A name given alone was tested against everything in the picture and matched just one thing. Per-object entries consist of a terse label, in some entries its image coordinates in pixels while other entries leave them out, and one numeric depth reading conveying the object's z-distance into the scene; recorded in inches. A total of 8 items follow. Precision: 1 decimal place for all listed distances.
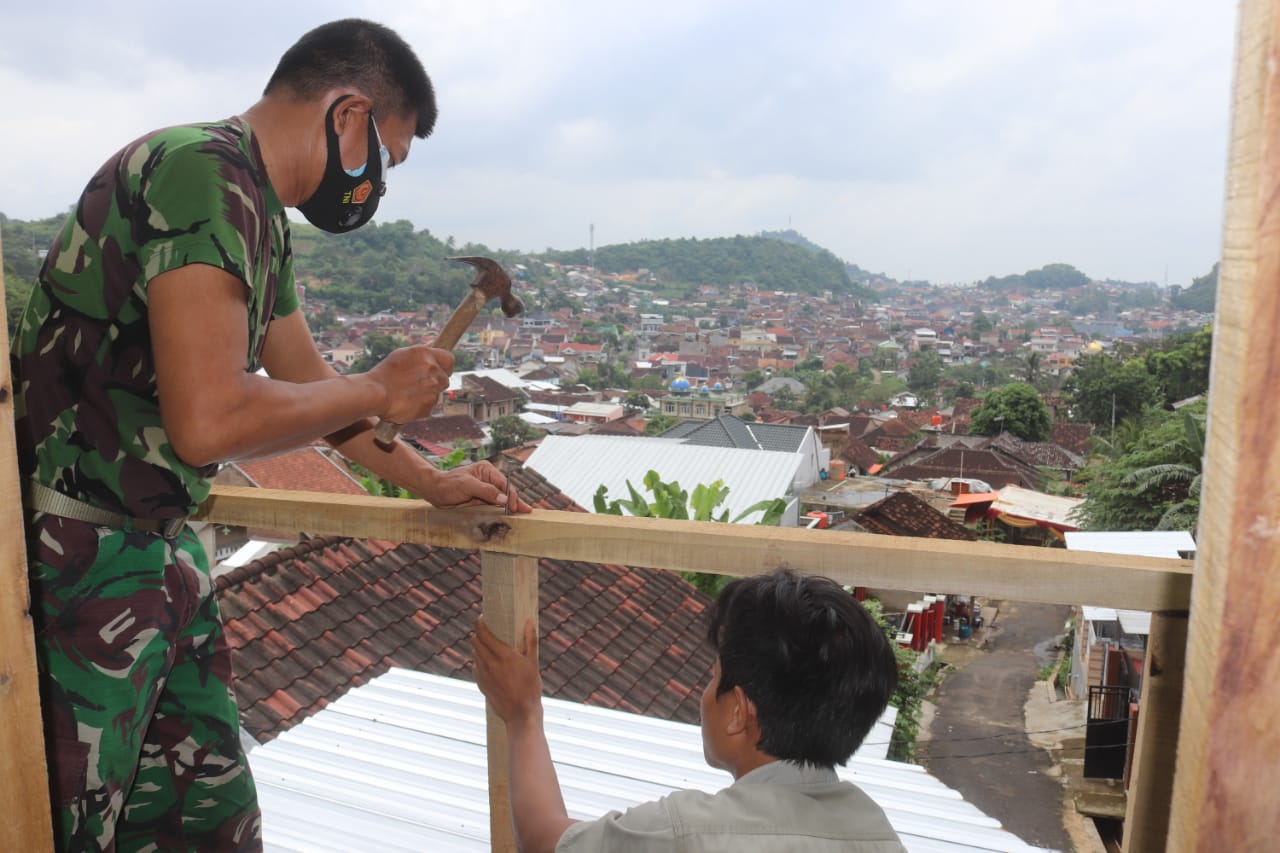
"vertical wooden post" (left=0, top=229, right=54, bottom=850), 36.6
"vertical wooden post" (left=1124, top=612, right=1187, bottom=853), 46.9
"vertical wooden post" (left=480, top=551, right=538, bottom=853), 56.9
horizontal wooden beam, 47.2
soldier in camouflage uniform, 43.2
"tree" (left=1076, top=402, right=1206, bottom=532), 636.1
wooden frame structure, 27.5
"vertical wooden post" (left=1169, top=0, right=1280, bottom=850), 26.9
